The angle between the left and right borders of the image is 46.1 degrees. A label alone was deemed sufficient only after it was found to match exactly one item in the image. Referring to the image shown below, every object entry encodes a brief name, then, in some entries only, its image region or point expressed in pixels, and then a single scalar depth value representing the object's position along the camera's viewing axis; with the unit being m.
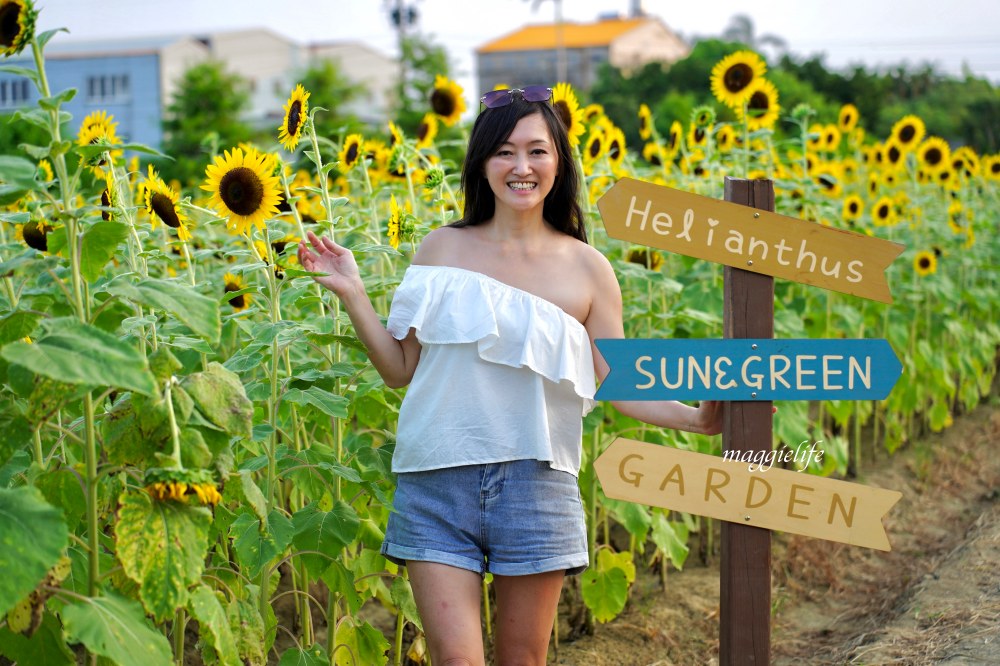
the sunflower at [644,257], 3.86
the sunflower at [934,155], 6.75
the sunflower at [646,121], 5.21
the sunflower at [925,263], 5.58
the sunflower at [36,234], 2.77
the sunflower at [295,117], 2.61
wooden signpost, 2.26
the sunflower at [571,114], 3.54
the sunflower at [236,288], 3.47
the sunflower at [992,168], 7.55
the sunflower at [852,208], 5.53
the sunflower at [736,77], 4.79
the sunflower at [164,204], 2.72
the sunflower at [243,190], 2.44
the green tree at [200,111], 21.89
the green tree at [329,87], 25.98
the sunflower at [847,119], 6.85
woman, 2.25
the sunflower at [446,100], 4.22
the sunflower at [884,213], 5.77
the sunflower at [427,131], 4.38
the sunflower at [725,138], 4.84
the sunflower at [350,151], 3.31
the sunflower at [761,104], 4.83
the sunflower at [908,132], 6.37
